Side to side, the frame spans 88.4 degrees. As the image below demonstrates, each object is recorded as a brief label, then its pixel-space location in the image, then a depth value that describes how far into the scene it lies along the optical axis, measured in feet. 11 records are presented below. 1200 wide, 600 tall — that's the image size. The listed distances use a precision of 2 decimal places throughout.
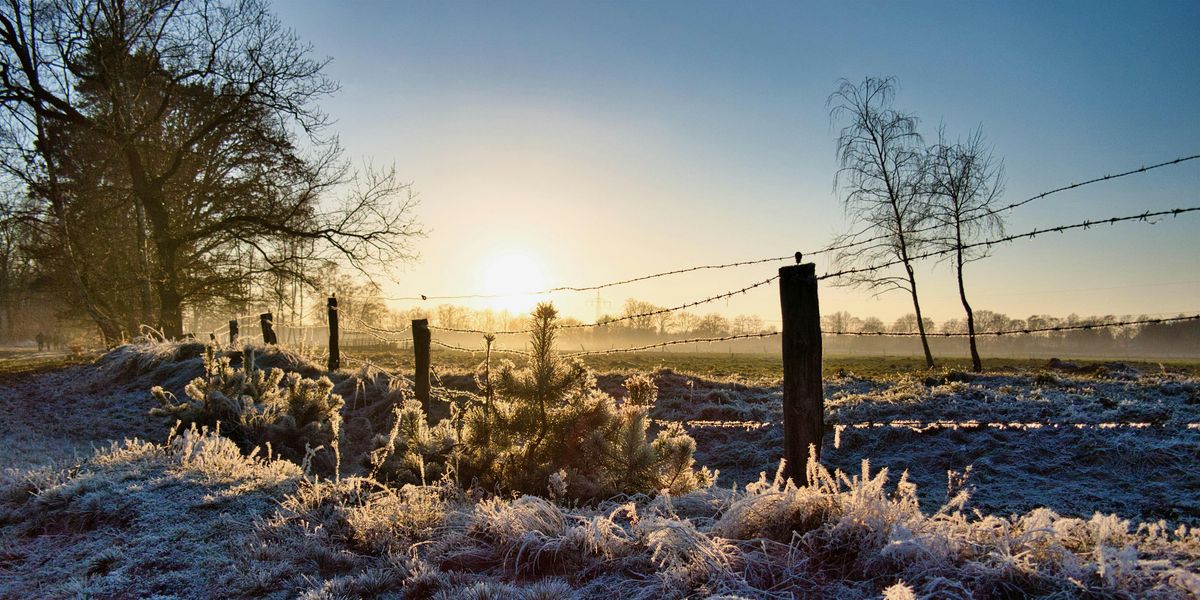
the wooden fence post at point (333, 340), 39.32
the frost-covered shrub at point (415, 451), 15.49
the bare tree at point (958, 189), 55.88
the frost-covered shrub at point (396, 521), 11.11
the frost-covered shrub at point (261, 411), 23.88
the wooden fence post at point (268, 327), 48.37
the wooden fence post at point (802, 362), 13.26
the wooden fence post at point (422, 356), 29.99
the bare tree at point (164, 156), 50.72
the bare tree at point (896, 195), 59.21
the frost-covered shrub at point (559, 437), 13.74
